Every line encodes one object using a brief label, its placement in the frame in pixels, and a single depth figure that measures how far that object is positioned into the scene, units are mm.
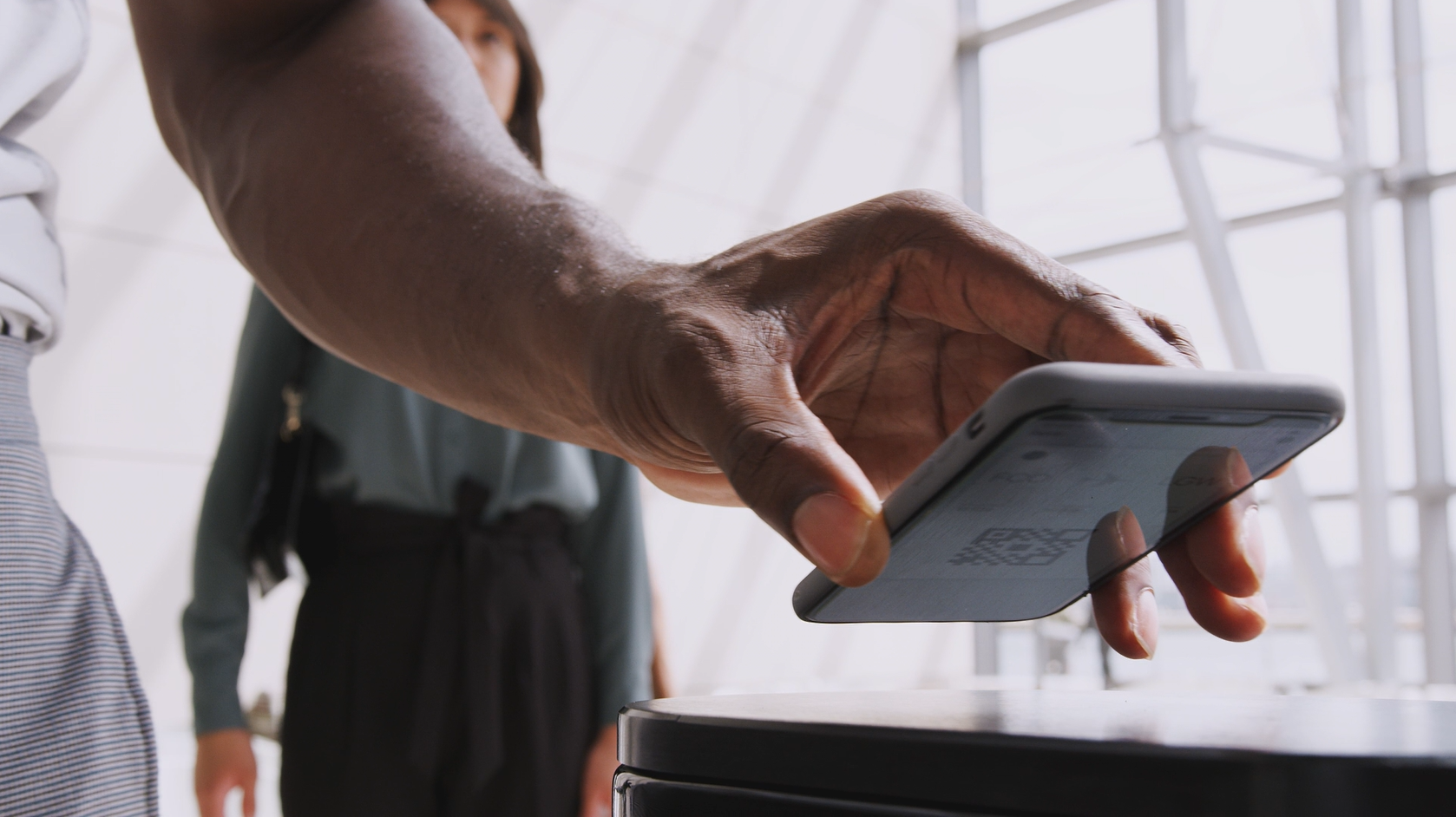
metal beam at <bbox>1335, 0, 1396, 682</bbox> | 4641
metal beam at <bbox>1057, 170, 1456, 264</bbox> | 4738
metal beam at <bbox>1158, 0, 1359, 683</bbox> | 4859
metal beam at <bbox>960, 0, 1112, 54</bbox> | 5984
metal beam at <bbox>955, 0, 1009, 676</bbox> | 6605
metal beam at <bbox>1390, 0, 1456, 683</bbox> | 4637
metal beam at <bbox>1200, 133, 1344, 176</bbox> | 4758
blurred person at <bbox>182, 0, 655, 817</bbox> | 1386
